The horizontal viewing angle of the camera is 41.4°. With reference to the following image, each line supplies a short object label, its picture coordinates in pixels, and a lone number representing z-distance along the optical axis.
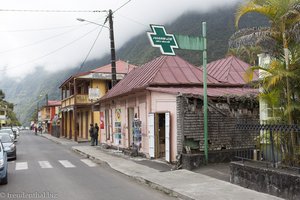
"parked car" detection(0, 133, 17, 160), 20.59
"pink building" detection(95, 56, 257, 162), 16.45
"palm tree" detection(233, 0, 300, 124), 9.89
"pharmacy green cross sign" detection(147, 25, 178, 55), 13.42
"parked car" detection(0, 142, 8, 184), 11.66
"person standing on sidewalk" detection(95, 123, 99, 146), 31.90
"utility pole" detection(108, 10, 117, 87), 24.72
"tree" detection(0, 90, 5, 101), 96.30
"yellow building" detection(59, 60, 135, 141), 39.28
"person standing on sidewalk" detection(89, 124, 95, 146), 31.82
